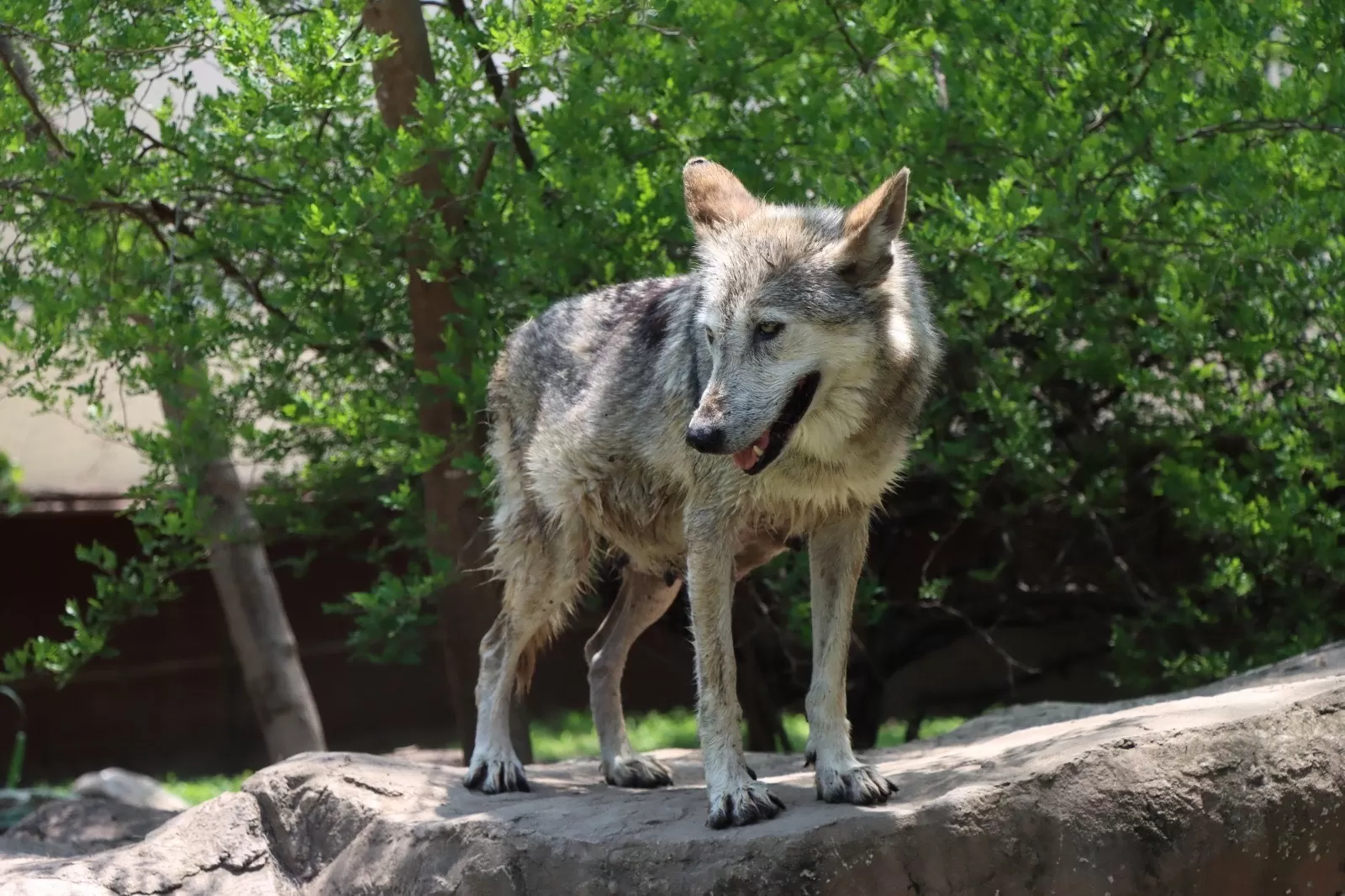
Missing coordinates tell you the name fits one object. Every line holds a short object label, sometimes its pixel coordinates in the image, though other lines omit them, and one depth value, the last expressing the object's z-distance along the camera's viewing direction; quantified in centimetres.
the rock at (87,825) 611
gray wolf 414
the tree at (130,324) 595
